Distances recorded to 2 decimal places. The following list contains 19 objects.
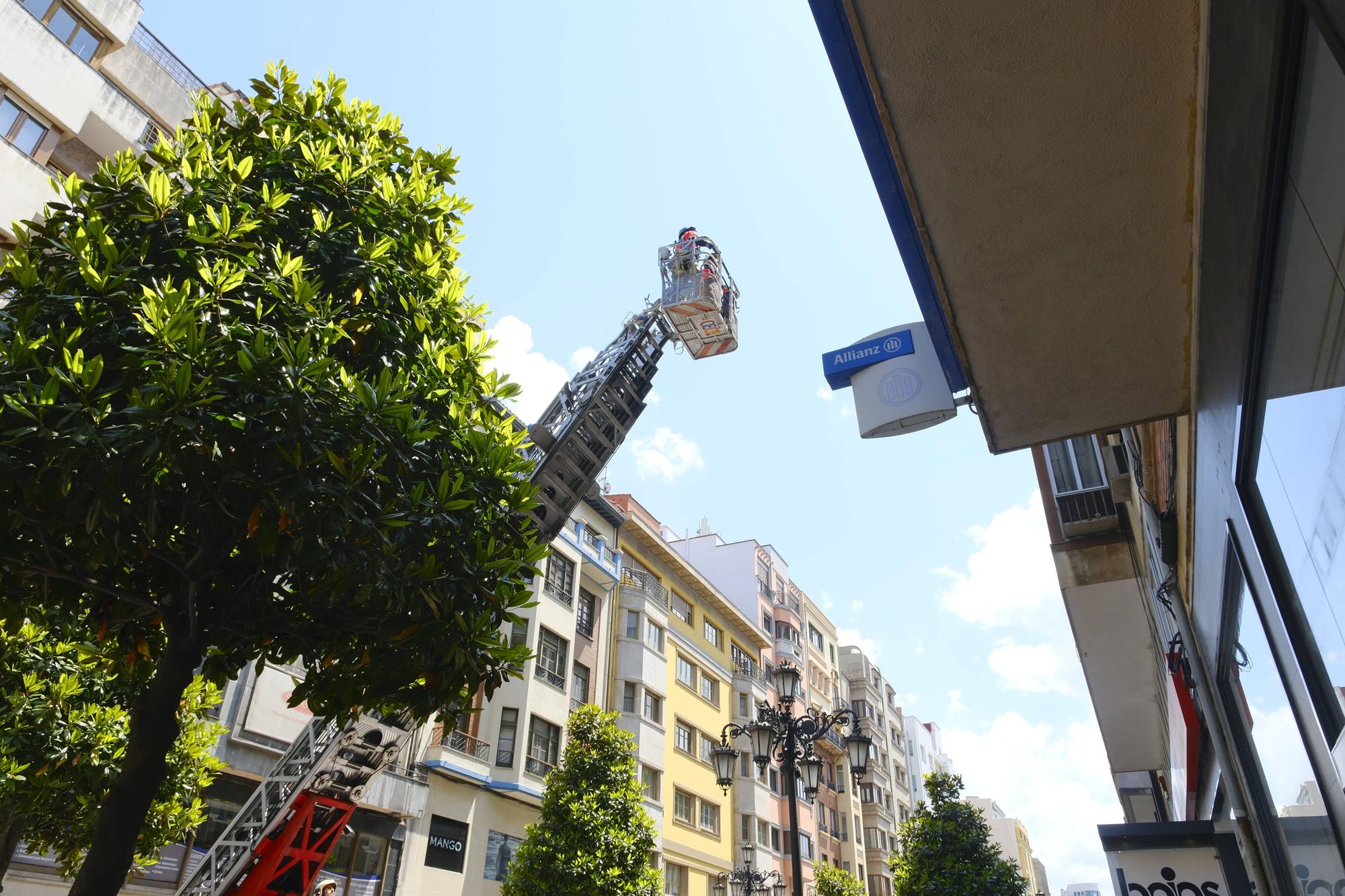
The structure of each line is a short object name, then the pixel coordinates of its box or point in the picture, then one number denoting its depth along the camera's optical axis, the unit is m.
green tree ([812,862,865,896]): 32.09
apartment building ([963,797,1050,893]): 96.44
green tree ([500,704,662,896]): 18.45
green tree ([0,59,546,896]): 5.09
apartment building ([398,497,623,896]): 22.66
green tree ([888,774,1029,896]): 23.73
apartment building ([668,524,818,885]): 48.09
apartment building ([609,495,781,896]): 31.98
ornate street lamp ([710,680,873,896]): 13.97
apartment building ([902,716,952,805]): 77.21
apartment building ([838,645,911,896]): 54.44
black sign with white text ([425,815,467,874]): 22.23
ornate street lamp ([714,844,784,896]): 28.22
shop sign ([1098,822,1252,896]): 6.07
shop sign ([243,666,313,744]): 18.36
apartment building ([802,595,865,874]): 49.53
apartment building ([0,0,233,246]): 17.19
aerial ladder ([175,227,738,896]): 11.50
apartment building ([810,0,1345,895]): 2.41
